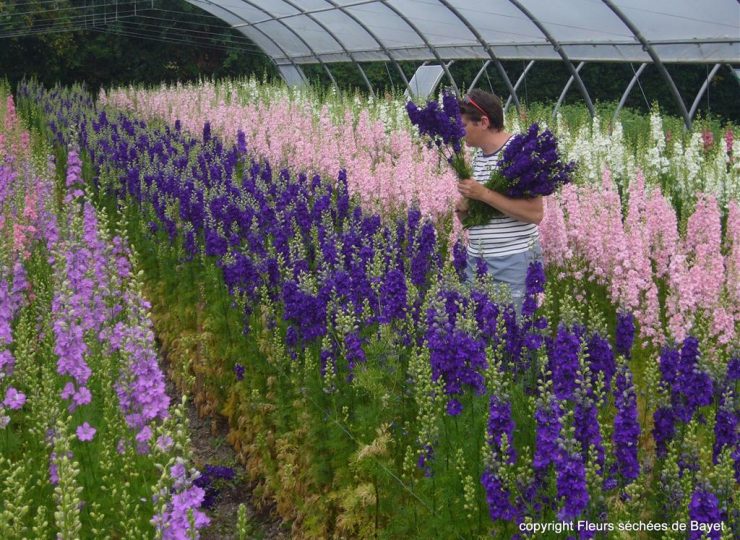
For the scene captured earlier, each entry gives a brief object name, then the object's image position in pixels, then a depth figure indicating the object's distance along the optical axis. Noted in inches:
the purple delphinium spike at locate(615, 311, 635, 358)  148.7
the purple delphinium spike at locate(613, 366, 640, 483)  108.7
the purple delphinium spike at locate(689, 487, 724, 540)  90.4
